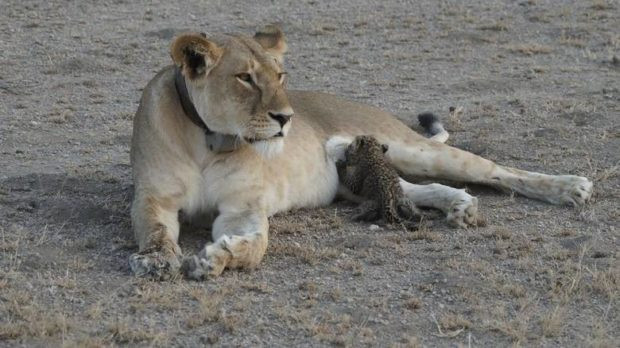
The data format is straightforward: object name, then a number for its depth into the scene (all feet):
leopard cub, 36.27
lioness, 31.68
